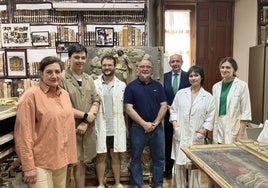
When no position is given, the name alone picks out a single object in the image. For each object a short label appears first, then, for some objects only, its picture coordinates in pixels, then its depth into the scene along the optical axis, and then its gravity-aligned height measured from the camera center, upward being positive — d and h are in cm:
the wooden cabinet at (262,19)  506 +92
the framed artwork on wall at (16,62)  454 +18
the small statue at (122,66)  348 +7
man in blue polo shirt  312 -49
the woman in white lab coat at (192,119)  283 -48
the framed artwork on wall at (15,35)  448 +61
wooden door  539 +69
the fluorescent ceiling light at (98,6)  441 +105
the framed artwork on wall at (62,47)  452 +41
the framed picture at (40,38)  454 +56
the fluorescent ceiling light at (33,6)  449 +107
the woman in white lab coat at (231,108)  277 -37
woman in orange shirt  186 -40
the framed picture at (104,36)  459 +59
